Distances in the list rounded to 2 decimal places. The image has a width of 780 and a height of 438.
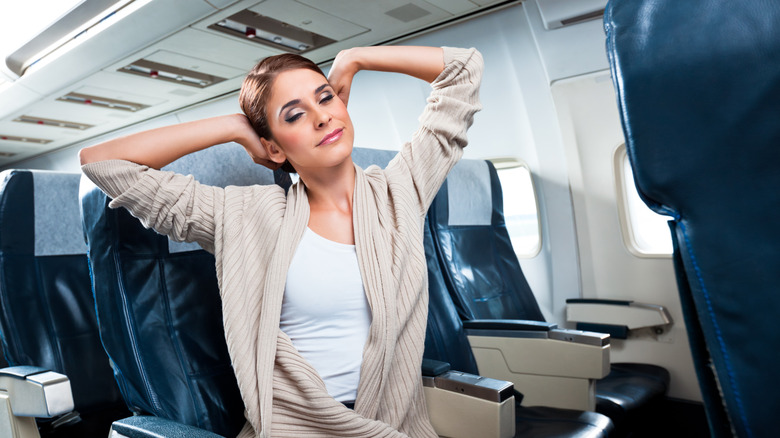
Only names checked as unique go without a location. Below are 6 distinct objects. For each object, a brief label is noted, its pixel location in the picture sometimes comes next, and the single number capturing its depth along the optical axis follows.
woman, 1.25
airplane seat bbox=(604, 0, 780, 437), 0.45
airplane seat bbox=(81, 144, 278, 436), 1.44
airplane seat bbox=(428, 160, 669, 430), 2.51
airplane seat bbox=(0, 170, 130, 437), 1.95
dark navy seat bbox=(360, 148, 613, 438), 1.89
